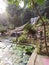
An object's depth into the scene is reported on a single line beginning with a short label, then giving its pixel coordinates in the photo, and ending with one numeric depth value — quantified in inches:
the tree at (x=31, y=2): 51.0
